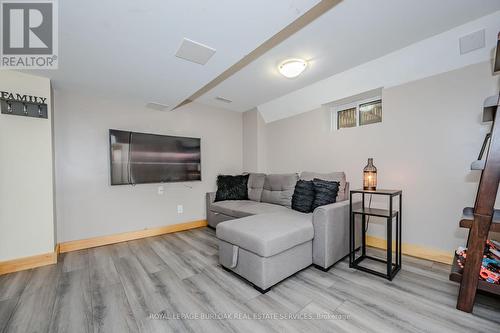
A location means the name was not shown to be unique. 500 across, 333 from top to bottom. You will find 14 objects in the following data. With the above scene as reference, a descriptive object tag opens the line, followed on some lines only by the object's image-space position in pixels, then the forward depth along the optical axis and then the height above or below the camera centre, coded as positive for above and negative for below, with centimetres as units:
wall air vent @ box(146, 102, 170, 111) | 306 +92
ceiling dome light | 223 +110
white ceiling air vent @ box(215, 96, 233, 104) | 349 +115
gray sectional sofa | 168 -72
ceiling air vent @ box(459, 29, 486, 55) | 177 +109
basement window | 267 +70
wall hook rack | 205 +61
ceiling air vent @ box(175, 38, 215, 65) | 168 +100
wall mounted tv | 286 +10
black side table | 180 -77
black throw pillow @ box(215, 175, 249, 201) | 353 -43
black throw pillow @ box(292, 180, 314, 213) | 240 -40
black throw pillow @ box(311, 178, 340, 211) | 230 -34
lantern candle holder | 217 -14
